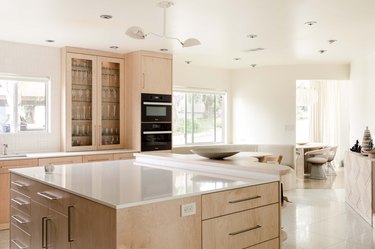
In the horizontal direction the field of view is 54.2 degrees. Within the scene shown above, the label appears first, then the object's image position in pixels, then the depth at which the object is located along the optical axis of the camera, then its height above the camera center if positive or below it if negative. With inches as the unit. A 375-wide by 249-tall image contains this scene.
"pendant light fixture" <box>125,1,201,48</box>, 140.7 +35.1
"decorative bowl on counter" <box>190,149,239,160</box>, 125.0 -10.9
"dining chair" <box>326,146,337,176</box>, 344.4 -39.8
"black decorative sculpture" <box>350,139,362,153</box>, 220.2 -15.4
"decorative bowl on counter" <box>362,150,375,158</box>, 191.5 -16.0
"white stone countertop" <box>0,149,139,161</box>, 195.1 -17.8
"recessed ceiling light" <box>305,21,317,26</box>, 174.1 +48.0
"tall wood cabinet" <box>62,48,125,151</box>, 228.7 +15.2
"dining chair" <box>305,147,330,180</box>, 330.0 -34.4
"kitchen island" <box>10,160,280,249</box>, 77.4 -20.9
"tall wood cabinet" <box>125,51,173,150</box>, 241.0 +28.8
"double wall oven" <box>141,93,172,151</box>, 243.8 +0.8
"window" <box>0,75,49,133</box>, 217.5 +12.1
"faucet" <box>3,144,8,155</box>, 209.6 -14.7
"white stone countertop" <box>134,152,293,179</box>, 105.2 -13.4
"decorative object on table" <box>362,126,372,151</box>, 205.0 -10.8
